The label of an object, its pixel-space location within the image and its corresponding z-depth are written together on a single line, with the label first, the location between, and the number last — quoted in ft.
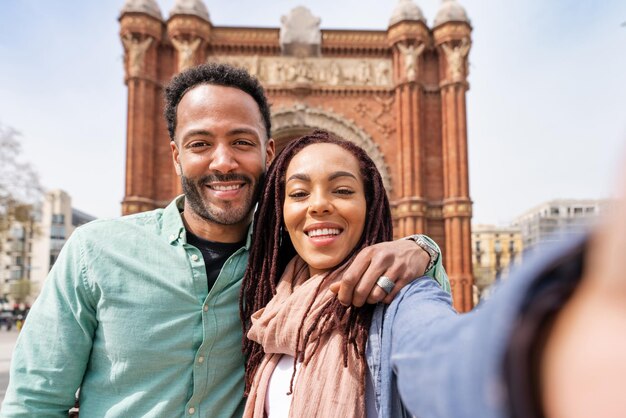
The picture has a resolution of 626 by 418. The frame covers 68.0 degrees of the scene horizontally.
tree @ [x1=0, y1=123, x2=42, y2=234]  37.70
